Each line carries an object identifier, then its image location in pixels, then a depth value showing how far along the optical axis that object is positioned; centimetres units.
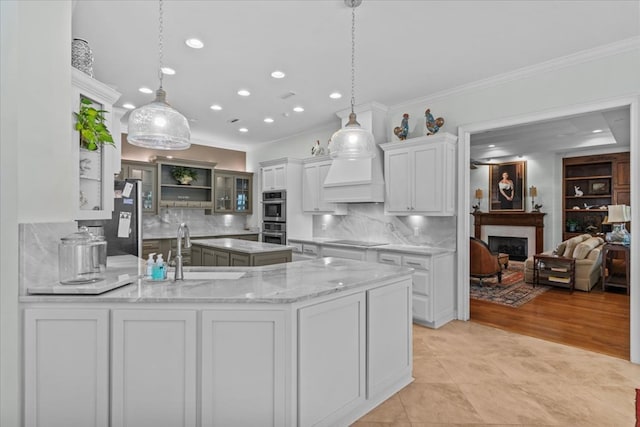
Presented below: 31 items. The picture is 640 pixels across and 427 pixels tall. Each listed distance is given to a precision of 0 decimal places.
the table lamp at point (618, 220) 521
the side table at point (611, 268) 525
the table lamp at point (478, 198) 938
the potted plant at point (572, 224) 804
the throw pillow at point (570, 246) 596
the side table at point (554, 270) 566
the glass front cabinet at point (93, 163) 212
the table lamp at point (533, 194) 845
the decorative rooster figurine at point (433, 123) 427
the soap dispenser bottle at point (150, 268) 211
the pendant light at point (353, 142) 270
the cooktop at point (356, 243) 494
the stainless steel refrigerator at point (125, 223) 374
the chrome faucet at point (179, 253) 210
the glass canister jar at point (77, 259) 191
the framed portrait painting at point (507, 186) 868
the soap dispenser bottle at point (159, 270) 210
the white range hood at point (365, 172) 470
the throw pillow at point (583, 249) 568
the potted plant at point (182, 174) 641
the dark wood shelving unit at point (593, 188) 757
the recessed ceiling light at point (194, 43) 304
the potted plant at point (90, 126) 212
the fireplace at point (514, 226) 836
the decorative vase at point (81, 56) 220
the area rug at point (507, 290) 513
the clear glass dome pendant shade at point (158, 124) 206
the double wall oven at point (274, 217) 598
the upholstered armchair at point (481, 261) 574
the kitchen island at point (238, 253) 403
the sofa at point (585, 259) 561
